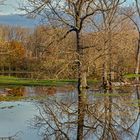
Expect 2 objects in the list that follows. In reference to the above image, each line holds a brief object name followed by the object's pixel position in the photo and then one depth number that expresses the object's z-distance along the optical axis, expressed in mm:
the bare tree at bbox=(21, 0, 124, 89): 37562
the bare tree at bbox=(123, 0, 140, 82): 60006
